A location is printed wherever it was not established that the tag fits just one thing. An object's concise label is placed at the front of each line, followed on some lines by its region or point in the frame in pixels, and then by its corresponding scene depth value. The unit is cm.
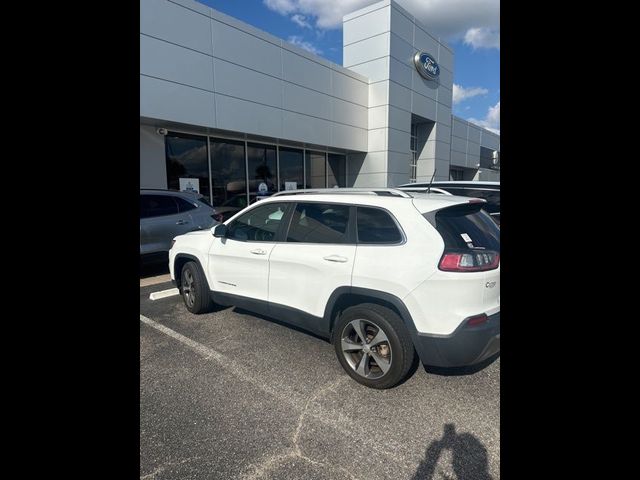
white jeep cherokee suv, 268
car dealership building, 973
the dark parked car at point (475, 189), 610
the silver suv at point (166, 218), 681
